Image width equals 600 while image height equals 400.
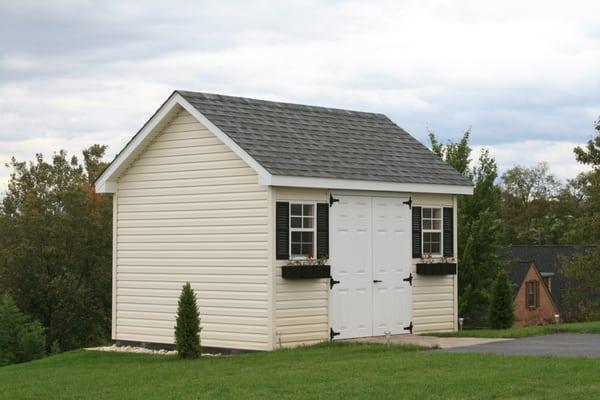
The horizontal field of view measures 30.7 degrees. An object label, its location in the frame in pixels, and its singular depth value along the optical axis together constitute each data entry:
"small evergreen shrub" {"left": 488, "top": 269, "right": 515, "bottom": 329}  24.58
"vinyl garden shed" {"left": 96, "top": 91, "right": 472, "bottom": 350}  20.12
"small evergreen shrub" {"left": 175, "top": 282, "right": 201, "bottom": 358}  18.94
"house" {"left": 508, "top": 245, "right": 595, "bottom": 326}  49.03
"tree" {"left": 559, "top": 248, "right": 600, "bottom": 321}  27.98
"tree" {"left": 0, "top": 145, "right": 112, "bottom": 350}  48.19
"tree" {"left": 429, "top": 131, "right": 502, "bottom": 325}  32.19
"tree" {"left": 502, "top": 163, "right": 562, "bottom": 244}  75.88
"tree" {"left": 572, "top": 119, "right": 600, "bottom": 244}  27.79
